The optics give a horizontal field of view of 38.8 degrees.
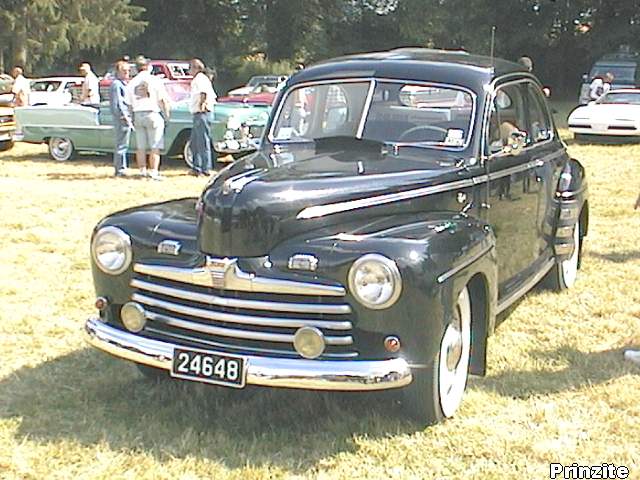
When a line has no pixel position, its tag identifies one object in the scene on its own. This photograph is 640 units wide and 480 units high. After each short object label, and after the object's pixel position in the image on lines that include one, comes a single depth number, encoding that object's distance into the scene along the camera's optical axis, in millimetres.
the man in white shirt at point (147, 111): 12961
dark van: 26234
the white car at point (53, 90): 22406
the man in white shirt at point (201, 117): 13156
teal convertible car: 14148
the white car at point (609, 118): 18016
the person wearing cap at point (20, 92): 19611
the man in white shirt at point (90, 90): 18397
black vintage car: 4070
